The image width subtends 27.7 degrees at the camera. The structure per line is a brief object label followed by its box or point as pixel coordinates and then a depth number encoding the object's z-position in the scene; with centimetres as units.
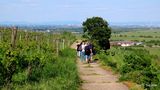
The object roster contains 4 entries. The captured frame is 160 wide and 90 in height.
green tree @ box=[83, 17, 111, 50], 4561
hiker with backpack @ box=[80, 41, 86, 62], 2202
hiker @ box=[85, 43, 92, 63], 2111
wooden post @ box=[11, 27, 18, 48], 1173
